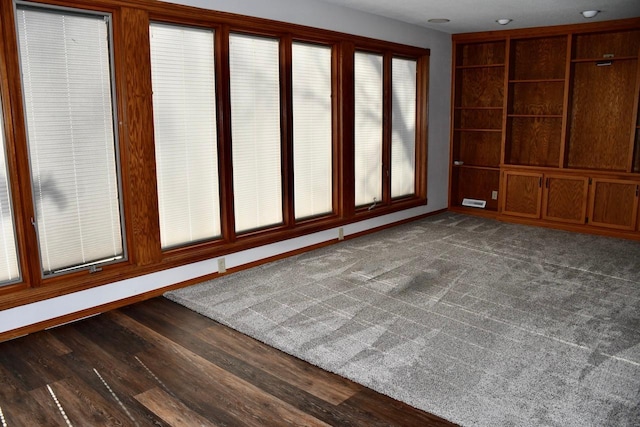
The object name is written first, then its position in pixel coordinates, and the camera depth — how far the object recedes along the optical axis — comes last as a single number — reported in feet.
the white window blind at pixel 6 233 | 10.53
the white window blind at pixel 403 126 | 20.53
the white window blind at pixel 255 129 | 14.64
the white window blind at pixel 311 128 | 16.51
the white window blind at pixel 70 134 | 10.83
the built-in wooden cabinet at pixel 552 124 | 19.38
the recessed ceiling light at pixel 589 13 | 17.20
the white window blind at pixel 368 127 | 18.71
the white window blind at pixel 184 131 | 12.90
